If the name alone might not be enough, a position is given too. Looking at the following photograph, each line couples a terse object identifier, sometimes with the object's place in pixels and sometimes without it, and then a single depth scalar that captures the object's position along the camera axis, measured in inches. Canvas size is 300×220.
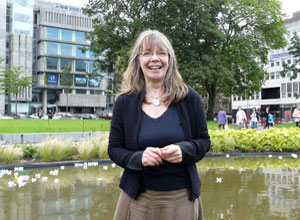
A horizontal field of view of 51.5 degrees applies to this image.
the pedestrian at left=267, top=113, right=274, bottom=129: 952.1
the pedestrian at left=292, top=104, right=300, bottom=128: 824.3
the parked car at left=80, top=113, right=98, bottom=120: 2346.5
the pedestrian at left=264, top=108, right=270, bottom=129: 941.9
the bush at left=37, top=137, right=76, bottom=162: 360.8
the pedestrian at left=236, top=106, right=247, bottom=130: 898.1
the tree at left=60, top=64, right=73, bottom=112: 2499.8
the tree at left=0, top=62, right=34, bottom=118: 1895.9
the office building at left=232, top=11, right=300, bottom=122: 2389.0
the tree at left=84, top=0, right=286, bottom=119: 1028.5
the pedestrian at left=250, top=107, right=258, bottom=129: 936.9
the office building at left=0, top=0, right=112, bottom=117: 2778.1
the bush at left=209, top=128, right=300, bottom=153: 450.9
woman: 77.1
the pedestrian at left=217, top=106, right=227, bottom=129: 792.3
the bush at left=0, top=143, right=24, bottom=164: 343.3
